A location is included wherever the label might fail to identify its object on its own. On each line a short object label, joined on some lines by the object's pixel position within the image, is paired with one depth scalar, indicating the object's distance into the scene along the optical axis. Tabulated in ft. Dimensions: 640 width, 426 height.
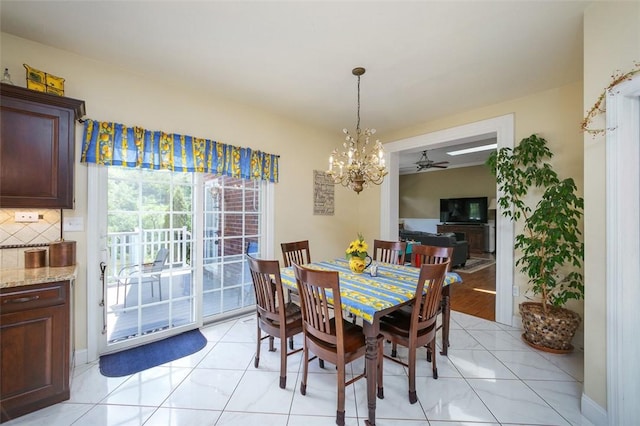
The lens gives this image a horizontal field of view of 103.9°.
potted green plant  7.61
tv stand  26.40
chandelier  7.85
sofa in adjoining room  18.71
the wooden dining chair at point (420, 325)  5.48
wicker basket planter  7.76
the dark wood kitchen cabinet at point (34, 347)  5.14
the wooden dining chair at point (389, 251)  9.88
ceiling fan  21.50
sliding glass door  8.04
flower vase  7.92
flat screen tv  26.50
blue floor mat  7.07
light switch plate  7.03
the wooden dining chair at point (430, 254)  7.83
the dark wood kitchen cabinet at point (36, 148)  5.73
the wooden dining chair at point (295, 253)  9.77
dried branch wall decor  4.69
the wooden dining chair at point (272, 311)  6.14
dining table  5.15
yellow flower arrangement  7.89
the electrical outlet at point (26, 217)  6.49
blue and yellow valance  7.36
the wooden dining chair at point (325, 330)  5.13
